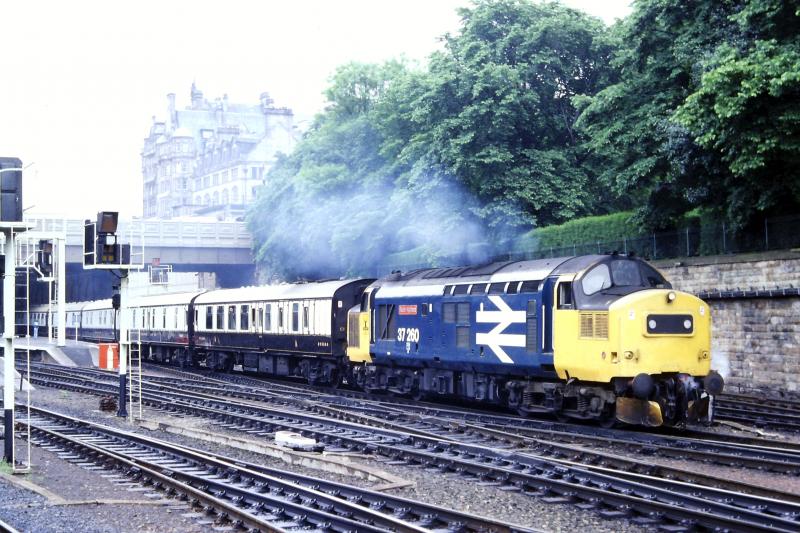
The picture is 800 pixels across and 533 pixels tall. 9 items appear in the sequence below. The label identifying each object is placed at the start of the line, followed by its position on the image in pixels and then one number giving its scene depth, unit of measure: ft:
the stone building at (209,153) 456.04
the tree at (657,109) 100.73
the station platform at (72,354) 170.30
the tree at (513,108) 135.54
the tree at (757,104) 83.76
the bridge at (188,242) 214.28
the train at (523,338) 62.69
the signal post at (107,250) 77.36
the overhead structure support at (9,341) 52.95
